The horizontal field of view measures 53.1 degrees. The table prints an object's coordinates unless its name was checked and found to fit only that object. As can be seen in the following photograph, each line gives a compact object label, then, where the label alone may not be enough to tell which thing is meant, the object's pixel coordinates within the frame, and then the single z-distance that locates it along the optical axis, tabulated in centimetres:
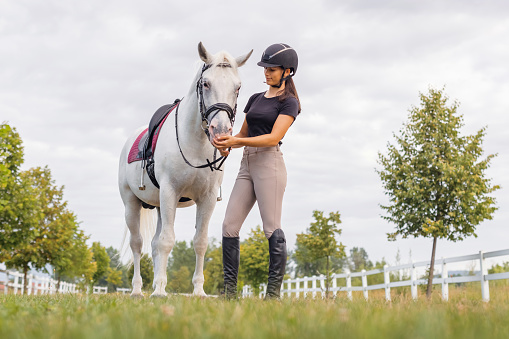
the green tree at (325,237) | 2097
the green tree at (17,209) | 1827
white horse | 515
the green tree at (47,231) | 2309
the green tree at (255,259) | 3089
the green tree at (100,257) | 5275
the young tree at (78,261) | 2680
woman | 491
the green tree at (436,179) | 1905
